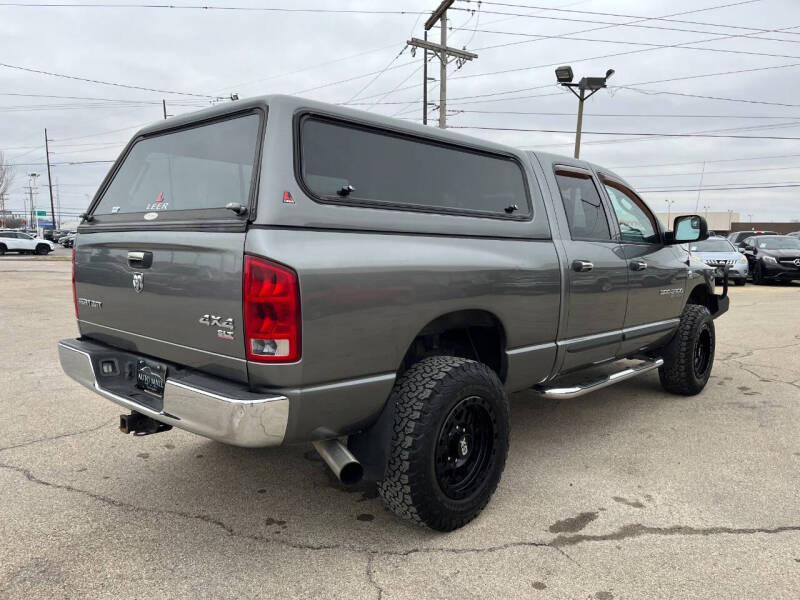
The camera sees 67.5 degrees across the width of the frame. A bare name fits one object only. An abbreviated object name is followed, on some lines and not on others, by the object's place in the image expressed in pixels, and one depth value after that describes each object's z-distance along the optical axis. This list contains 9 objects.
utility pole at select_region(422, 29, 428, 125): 23.65
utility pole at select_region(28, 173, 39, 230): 81.72
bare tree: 60.97
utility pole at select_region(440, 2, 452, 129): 21.36
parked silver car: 15.95
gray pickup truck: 2.34
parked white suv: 35.97
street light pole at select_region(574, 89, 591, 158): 17.88
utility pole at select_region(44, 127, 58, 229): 58.98
